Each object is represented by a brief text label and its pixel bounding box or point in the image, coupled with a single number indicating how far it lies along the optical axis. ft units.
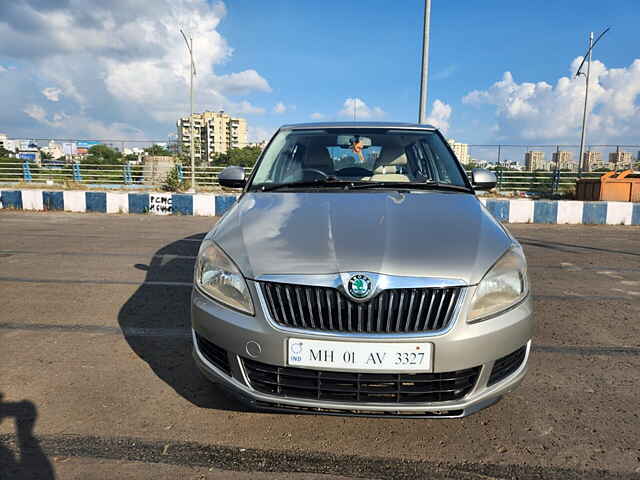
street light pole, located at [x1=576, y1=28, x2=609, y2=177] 76.33
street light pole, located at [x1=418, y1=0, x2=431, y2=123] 41.09
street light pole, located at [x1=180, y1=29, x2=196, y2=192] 72.84
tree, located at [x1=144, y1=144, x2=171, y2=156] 85.32
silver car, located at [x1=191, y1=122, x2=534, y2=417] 6.44
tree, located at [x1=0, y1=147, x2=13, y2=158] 79.93
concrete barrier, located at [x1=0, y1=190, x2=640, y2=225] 42.98
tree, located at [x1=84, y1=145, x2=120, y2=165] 84.48
